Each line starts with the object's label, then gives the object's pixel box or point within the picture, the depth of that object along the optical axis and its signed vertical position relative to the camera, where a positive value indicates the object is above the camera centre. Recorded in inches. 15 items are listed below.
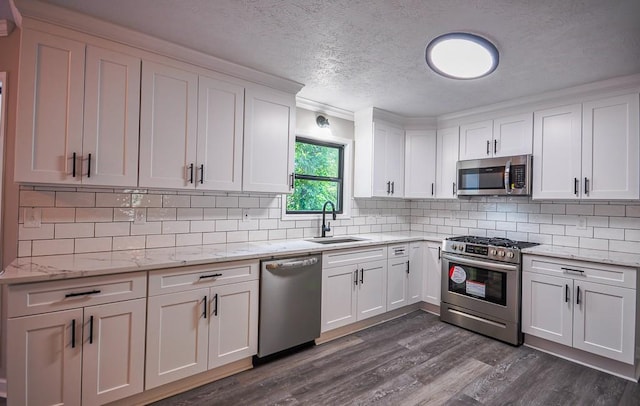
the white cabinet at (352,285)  118.0 -31.9
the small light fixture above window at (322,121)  143.7 +38.2
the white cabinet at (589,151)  107.0 +22.3
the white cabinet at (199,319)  81.7 -33.0
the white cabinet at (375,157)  151.6 +24.4
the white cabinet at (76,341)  66.0 -32.2
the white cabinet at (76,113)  74.1 +21.6
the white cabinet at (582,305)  98.2 -31.7
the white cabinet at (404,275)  140.5 -31.5
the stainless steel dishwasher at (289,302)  100.4 -33.1
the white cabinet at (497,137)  131.3 +32.0
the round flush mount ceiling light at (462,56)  84.1 +44.5
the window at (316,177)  142.3 +13.4
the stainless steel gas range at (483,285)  120.2 -31.4
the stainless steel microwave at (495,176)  129.0 +14.5
